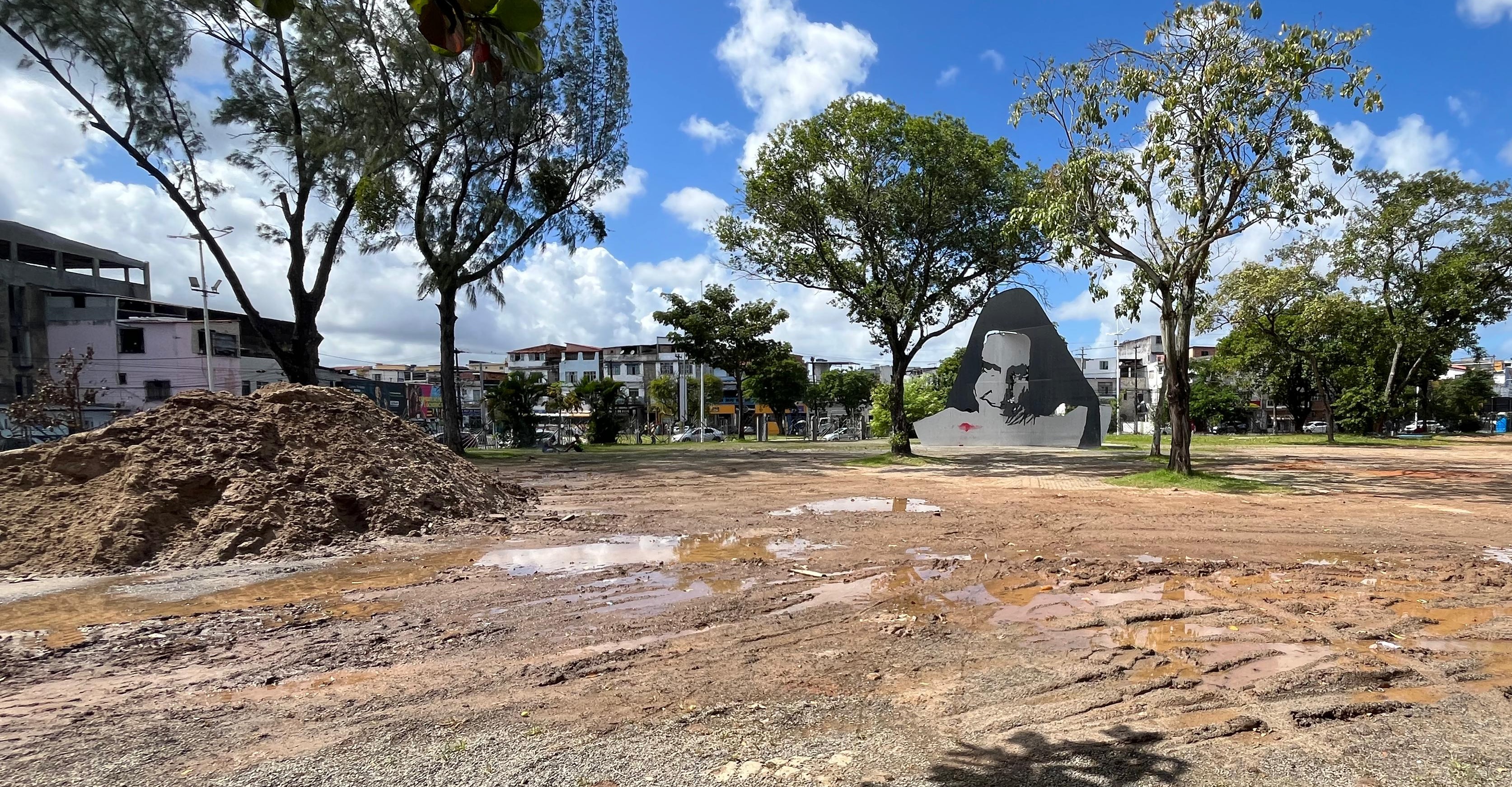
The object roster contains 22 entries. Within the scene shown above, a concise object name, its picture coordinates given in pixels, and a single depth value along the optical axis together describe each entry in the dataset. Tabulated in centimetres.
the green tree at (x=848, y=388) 6531
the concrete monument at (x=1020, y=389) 3172
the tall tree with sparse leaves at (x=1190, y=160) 1394
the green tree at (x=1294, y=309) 3453
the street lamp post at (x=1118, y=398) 5782
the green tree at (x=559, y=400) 4256
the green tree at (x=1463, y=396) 6075
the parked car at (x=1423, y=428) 5143
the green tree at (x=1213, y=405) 6081
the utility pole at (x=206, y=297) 3148
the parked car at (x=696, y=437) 5097
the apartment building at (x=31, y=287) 3894
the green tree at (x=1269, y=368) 4766
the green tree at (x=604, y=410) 3853
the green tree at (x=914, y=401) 4209
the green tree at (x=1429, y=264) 3488
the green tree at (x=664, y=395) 5531
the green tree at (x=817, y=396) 6481
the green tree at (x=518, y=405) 3488
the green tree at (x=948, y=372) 5991
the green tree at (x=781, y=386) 5475
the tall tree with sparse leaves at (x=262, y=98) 1838
